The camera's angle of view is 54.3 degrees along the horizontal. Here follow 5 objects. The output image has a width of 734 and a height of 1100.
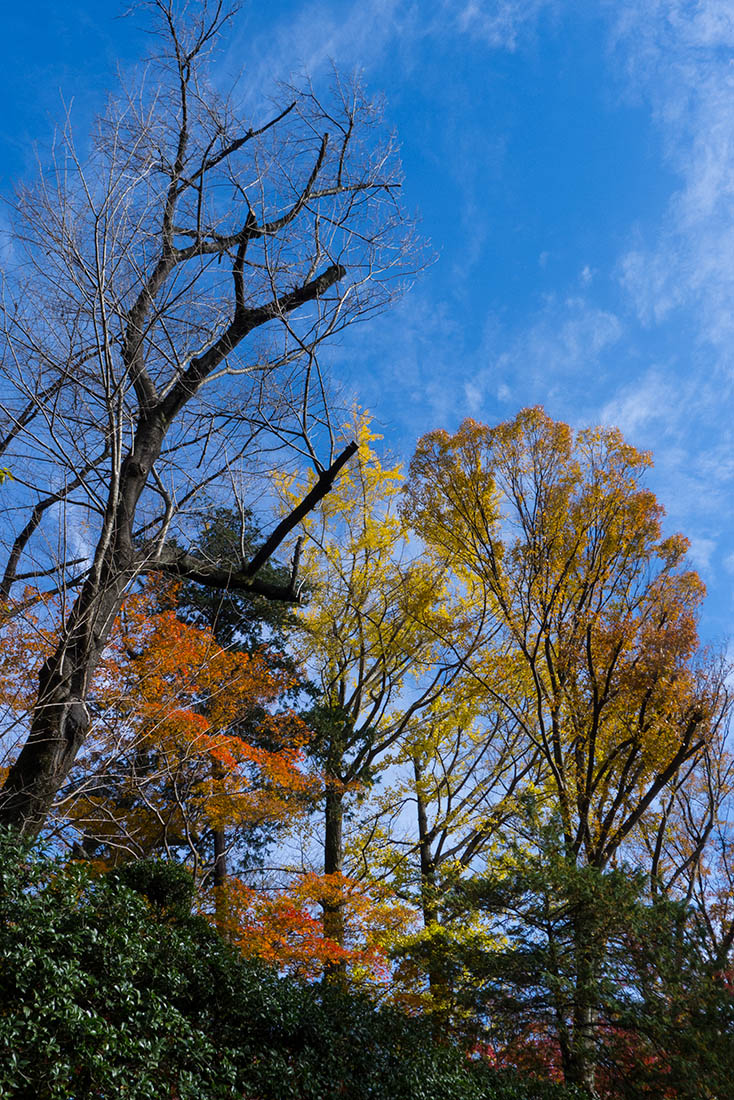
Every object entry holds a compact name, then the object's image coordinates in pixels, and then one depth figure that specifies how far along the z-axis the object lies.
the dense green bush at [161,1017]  3.43
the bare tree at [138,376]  4.84
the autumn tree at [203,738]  9.31
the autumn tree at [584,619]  8.40
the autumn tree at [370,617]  11.36
